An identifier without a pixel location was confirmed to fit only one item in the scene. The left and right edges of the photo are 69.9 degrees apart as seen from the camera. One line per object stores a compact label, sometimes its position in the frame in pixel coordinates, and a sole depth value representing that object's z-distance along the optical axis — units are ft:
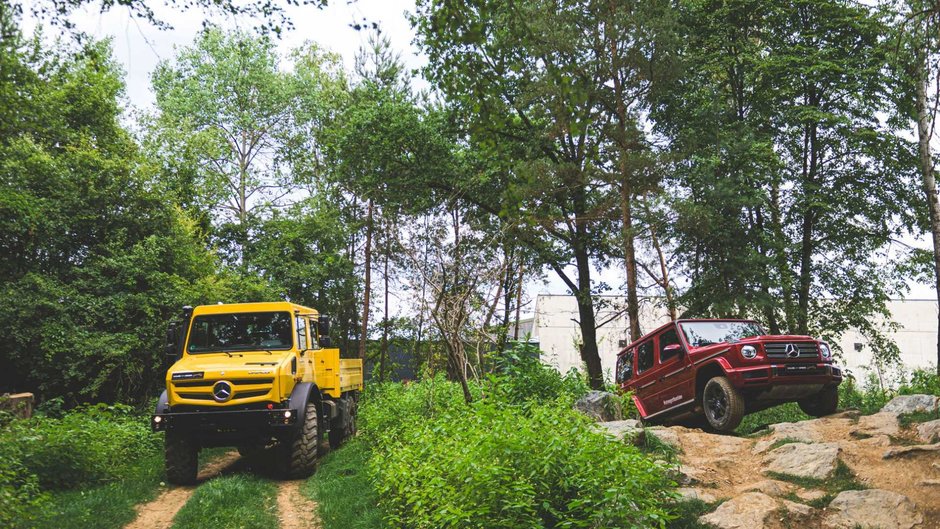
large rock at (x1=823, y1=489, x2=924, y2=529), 18.95
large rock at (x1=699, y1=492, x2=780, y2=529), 19.17
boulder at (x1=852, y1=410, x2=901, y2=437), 29.53
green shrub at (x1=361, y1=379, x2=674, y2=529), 17.71
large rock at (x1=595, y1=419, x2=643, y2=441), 26.17
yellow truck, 32.96
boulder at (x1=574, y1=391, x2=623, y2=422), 34.96
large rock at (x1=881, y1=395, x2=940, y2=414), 32.76
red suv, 33.19
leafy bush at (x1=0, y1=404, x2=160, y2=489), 29.84
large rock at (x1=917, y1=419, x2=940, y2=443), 27.07
